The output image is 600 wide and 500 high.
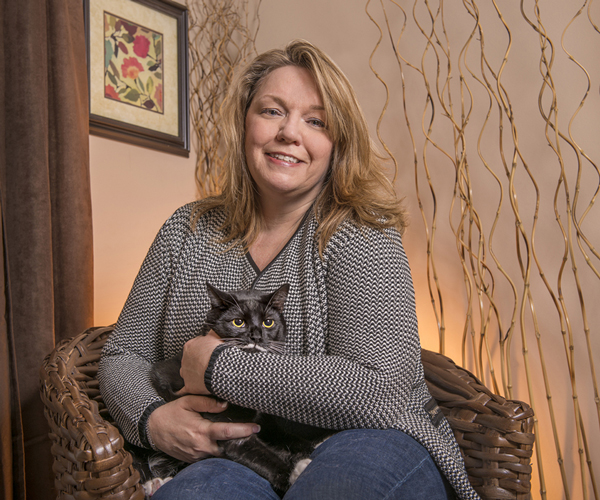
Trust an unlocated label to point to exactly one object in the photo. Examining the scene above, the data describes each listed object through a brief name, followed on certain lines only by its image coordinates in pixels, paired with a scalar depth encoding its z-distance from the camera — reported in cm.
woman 85
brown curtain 147
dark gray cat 88
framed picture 196
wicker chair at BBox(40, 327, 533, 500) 73
